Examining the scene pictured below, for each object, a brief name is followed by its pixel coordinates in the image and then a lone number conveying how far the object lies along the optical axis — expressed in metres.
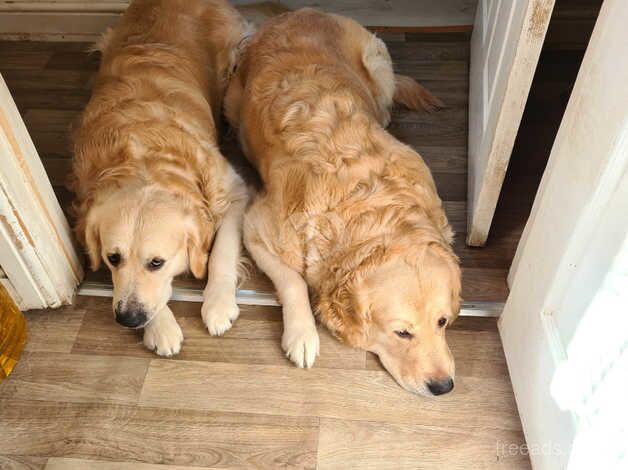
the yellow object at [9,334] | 1.87
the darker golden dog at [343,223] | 1.62
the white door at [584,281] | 1.13
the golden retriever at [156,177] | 1.77
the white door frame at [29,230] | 1.69
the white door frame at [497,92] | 1.62
